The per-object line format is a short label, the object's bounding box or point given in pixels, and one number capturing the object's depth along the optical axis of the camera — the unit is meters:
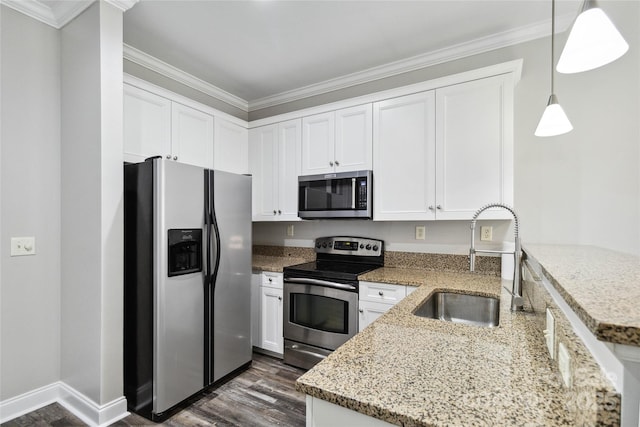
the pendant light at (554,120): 1.55
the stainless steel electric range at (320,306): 2.37
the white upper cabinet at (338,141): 2.61
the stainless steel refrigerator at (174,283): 1.96
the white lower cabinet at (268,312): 2.74
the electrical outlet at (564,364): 0.66
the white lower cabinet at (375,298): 2.18
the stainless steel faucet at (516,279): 1.40
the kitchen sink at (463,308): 1.75
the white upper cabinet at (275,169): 2.97
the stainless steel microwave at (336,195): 2.55
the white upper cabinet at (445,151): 2.12
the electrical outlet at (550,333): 0.85
